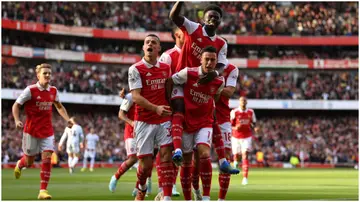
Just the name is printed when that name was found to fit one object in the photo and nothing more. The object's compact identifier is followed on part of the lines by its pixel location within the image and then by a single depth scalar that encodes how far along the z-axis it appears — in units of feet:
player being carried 37.45
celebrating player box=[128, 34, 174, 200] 38.42
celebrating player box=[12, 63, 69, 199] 49.67
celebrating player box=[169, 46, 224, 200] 37.60
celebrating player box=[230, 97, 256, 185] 75.56
